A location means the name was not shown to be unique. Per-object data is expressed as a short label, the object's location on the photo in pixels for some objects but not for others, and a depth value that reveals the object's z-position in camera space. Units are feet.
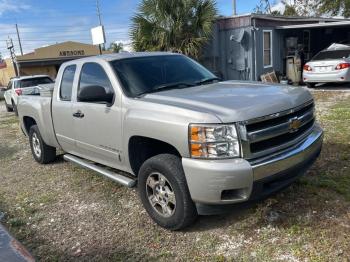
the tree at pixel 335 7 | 89.56
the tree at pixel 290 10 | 111.55
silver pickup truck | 10.71
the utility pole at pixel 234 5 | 86.08
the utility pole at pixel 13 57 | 109.14
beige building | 112.78
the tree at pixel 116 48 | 147.47
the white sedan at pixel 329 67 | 42.75
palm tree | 48.14
